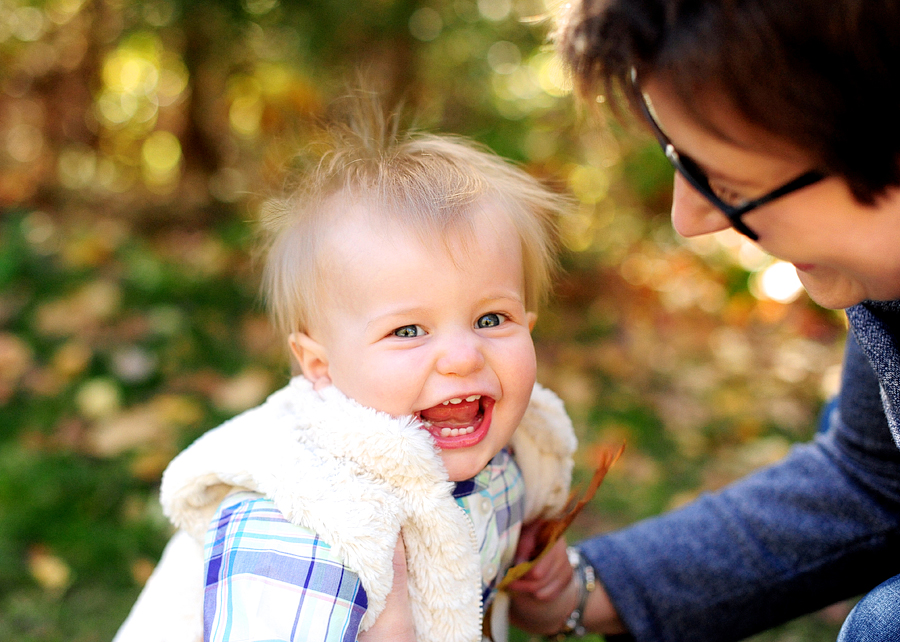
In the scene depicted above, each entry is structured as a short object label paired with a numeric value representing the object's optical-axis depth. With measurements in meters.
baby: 0.80
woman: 0.74
